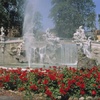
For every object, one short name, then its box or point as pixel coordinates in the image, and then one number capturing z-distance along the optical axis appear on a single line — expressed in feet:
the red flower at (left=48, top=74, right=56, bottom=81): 23.85
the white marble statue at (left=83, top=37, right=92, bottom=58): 106.32
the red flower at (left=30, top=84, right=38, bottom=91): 23.81
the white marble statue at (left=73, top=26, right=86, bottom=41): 109.40
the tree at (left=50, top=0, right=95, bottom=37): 149.89
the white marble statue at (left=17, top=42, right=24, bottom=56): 107.04
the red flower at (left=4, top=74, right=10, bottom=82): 26.78
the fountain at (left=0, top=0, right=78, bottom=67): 99.14
